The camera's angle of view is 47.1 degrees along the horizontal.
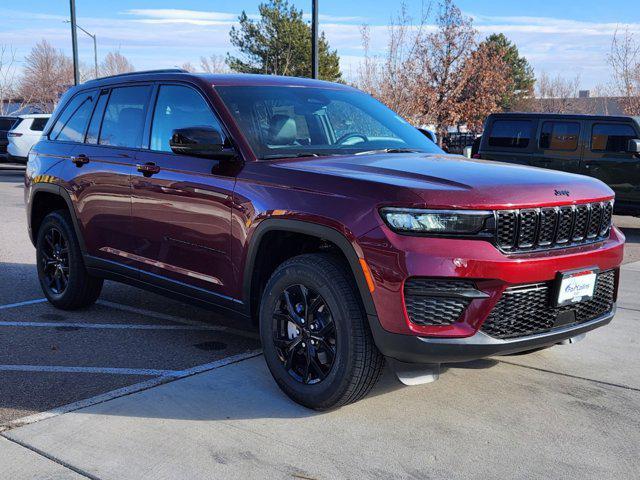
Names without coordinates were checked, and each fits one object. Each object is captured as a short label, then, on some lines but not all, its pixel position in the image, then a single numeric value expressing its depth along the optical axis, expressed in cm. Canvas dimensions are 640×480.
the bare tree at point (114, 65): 5953
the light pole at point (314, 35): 1487
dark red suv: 347
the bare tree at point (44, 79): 5275
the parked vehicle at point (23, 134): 2350
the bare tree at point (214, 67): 4352
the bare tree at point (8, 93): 4592
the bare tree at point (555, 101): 5386
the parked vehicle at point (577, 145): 1216
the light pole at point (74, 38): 2445
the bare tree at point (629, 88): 2539
